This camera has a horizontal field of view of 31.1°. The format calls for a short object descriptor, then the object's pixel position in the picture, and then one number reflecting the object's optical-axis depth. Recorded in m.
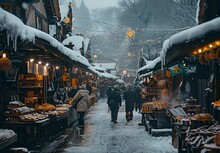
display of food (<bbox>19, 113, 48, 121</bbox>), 13.26
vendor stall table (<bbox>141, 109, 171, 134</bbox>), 16.73
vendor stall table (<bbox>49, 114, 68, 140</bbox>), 16.25
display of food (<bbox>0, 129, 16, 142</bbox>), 9.89
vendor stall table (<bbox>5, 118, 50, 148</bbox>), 13.15
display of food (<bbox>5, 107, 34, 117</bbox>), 13.27
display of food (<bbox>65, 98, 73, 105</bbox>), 21.92
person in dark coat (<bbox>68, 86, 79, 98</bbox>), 24.75
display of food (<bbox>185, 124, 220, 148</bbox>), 7.93
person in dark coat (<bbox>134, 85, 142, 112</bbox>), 31.42
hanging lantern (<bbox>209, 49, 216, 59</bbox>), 10.05
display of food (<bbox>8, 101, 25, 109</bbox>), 13.66
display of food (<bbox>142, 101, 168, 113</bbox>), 17.21
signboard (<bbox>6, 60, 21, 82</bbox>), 15.24
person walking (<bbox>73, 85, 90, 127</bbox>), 20.56
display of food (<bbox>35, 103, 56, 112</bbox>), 16.55
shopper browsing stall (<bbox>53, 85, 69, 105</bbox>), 22.02
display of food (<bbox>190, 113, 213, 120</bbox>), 10.38
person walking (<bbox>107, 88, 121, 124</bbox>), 23.14
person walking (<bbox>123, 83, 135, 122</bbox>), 24.44
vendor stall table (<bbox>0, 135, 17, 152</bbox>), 9.56
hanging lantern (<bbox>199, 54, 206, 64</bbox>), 11.70
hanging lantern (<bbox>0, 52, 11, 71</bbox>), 11.74
